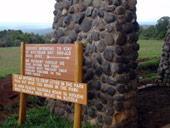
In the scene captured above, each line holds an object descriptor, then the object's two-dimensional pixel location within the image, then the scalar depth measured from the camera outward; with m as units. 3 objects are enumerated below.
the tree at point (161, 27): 29.97
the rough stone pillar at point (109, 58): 4.58
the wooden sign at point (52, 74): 4.51
